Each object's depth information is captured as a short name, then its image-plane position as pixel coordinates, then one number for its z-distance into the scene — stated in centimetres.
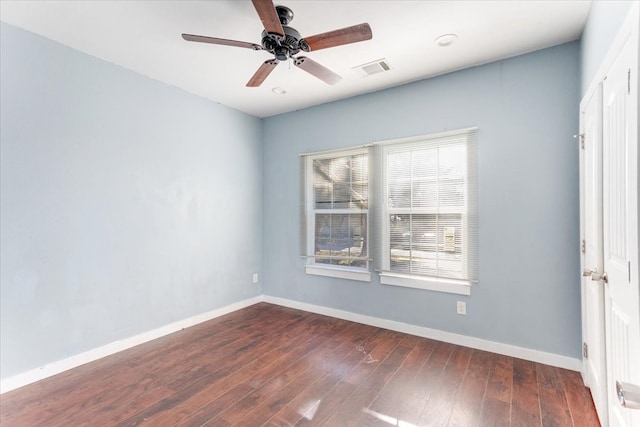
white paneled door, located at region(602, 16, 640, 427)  114
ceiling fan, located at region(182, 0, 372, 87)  175
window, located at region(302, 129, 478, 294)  297
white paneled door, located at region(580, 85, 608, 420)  179
